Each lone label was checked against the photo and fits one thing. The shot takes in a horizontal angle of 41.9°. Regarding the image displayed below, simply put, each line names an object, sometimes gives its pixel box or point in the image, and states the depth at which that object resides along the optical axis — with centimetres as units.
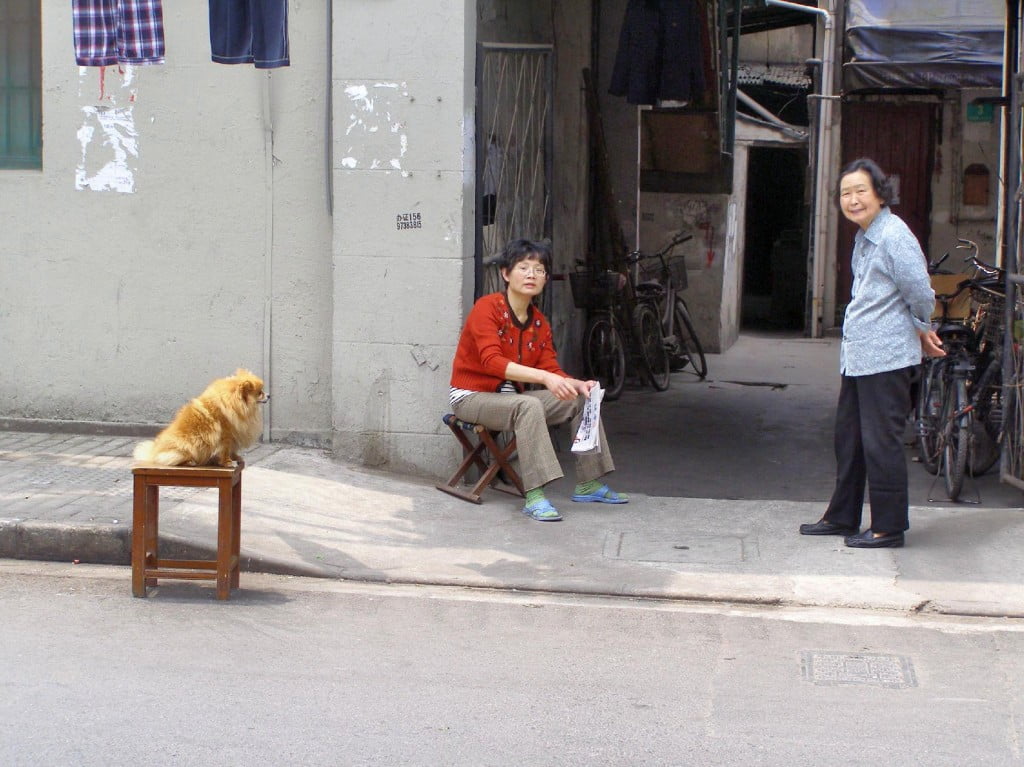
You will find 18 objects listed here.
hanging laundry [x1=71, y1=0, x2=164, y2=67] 770
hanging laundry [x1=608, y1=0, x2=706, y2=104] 1150
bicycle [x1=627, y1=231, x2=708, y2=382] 1330
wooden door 1708
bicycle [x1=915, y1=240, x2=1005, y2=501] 792
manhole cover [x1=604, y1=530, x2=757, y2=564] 661
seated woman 716
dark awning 1223
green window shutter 862
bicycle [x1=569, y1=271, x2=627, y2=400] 1195
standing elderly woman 643
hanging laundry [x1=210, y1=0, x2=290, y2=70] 750
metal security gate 845
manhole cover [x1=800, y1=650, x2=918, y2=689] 504
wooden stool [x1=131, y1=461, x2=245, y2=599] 577
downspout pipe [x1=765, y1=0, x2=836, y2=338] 1708
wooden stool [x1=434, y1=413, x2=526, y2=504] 739
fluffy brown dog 577
